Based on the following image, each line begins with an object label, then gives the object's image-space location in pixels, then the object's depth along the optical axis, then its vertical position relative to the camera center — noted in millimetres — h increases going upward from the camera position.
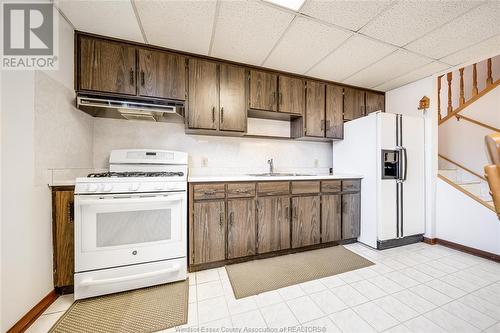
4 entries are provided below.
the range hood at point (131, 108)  1812 +581
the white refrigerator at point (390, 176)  2541 -151
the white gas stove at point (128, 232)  1558 -571
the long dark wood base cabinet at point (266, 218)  2014 -620
